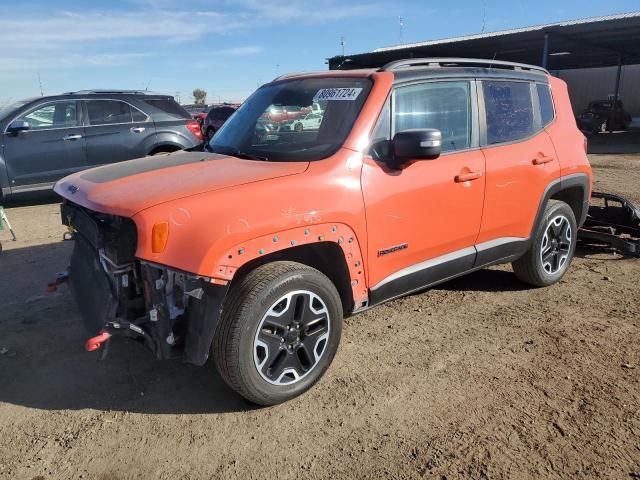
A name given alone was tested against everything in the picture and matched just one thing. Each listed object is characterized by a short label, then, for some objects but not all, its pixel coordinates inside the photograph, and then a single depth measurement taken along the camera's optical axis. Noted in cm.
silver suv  846
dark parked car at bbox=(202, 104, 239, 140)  1831
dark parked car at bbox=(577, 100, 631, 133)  2584
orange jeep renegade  273
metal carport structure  2031
